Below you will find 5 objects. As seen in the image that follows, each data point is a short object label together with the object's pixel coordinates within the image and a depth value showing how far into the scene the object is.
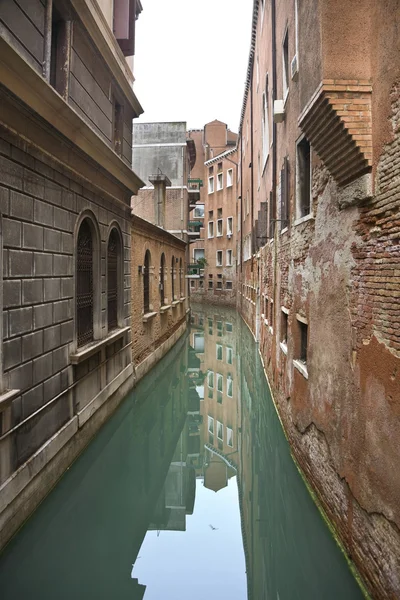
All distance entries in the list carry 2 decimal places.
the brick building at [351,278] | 3.40
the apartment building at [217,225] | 34.75
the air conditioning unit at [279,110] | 8.14
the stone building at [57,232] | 4.36
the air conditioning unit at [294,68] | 7.04
